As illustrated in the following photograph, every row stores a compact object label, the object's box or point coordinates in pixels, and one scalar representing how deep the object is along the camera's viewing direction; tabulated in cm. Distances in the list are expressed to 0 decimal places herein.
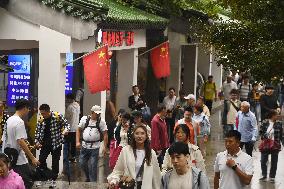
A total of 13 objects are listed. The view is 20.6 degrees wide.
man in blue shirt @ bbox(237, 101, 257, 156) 1723
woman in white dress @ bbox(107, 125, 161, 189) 945
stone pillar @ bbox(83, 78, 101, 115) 1981
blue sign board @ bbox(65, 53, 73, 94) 2002
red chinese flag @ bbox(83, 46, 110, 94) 1541
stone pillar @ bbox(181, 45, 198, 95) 3108
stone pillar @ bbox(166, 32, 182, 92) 2736
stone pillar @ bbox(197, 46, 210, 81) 3503
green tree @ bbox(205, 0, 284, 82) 1412
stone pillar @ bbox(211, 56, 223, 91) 3728
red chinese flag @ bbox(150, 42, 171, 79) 2222
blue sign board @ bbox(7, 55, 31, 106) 1803
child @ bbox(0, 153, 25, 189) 940
